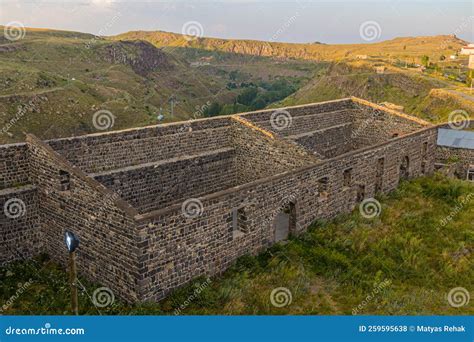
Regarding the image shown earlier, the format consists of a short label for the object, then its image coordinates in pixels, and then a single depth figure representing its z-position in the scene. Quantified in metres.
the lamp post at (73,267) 7.55
